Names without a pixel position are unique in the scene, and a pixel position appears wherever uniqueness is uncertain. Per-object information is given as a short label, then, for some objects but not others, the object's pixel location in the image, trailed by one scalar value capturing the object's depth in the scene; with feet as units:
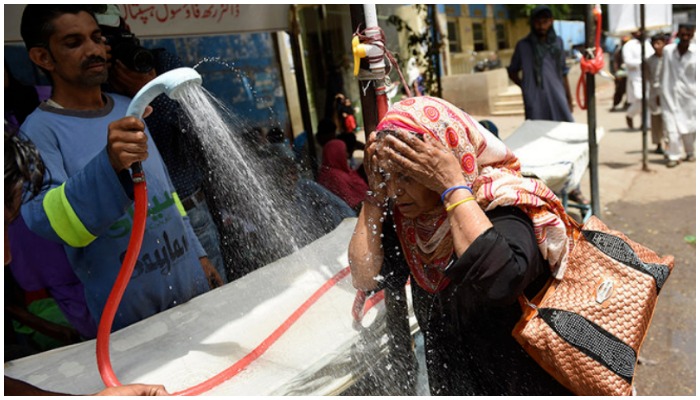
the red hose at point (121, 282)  5.26
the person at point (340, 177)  11.83
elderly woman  4.55
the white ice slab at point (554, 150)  12.10
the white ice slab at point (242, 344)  5.47
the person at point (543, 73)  17.75
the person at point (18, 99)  9.26
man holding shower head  5.35
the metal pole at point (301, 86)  14.46
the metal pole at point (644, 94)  20.39
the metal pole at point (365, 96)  5.92
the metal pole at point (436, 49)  19.71
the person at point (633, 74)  31.60
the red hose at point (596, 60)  13.39
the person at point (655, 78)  24.72
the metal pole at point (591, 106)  13.65
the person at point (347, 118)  21.80
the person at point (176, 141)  8.01
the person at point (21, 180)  4.22
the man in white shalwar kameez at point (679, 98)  23.39
